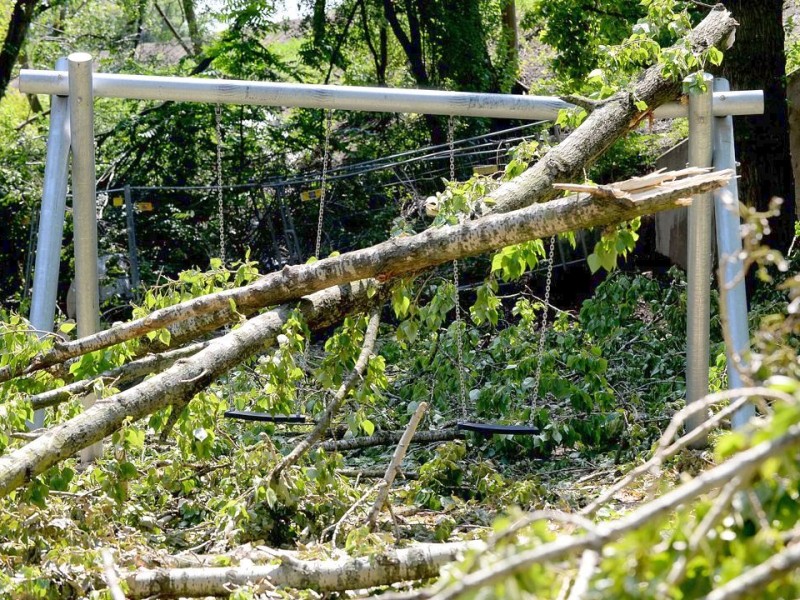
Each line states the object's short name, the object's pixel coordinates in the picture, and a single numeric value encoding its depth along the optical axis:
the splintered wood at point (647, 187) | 7.10
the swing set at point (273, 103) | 9.45
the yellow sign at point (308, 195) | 17.88
